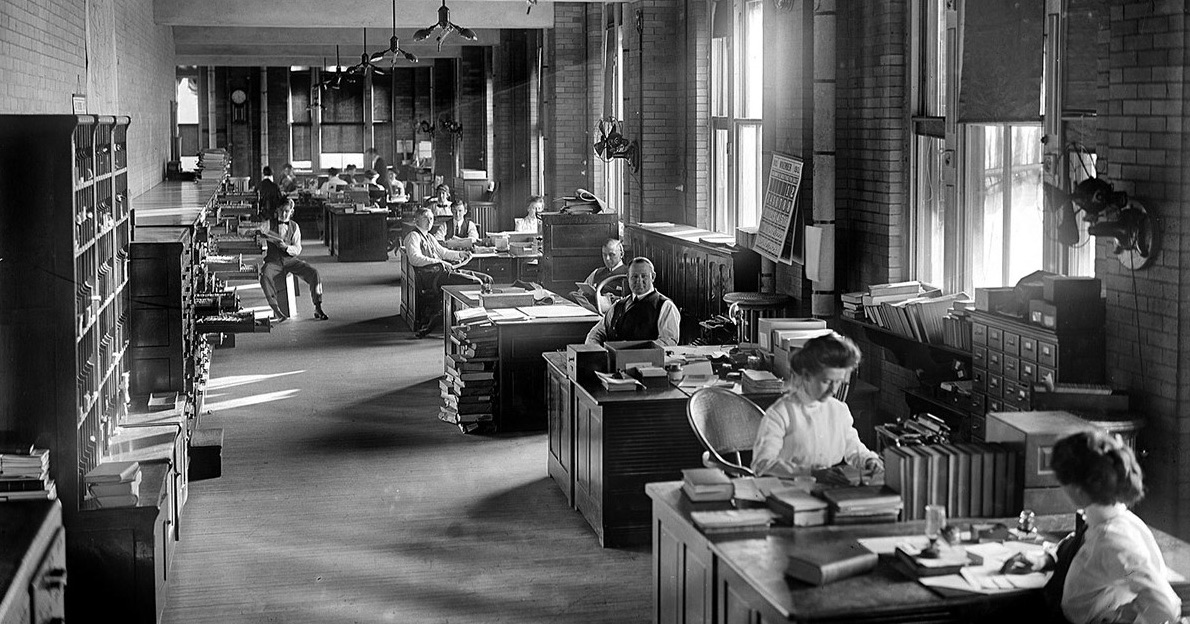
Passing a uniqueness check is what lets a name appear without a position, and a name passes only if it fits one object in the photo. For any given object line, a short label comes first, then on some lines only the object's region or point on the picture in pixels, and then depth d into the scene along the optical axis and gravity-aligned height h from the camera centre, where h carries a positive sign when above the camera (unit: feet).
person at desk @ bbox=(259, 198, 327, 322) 52.60 -2.38
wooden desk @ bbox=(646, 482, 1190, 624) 12.92 -4.00
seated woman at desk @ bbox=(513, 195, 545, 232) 55.52 -0.83
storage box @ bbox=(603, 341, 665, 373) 25.62 -3.08
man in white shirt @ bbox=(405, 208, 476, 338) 48.75 -2.62
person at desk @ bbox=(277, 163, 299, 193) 96.22 +1.55
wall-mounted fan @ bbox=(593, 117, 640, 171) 45.93 +1.92
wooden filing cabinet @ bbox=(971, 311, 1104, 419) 19.43 -2.50
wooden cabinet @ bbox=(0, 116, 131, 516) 17.69 -1.19
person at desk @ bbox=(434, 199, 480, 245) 54.54 -1.34
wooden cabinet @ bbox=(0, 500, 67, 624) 14.60 -4.29
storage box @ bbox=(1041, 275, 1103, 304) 19.33 -1.39
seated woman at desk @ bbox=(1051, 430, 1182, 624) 12.46 -3.39
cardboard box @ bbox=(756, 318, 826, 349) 25.54 -2.49
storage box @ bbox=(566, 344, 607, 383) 25.61 -3.18
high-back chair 21.11 -3.59
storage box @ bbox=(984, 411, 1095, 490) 16.11 -3.03
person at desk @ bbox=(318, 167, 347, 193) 94.03 +1.41
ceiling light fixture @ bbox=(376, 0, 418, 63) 47.83 +5.66
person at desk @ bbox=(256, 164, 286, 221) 86.66 +0.29
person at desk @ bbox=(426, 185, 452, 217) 69.77 -0.16
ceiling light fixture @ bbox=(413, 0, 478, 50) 40.74 +5.57
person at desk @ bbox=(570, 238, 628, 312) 39.81 -2.29
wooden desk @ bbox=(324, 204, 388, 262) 75.36 -1.97
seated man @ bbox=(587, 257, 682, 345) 29.96 -2.62
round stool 31.71 -2.67
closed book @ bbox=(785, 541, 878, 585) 13.43 -3.79
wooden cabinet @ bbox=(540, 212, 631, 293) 48.49 -1.66
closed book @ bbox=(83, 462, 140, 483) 19.15 -3.94
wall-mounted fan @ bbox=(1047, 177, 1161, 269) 18.39 -0.36
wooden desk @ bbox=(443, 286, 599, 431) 33.32 -4.17
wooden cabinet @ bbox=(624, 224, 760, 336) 34.96 -1.96
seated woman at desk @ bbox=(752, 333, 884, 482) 18.01 -3.19
